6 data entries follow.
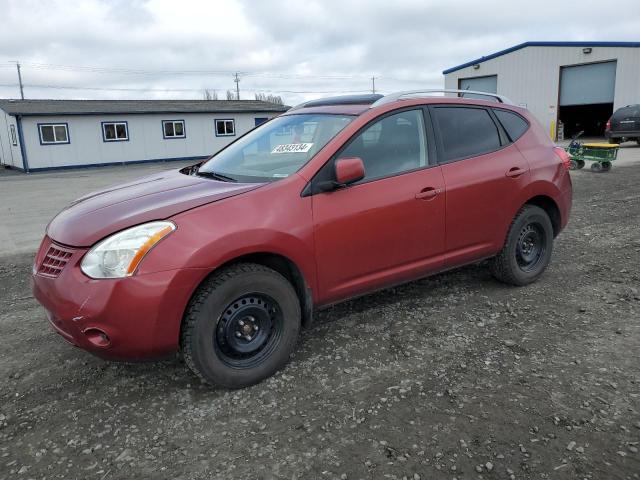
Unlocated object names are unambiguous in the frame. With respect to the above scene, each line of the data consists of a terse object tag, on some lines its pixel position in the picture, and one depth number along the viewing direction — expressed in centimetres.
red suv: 281
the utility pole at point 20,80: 6831
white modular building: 2598
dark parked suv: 1984
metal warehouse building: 2686
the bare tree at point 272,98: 9469
